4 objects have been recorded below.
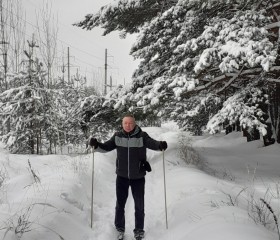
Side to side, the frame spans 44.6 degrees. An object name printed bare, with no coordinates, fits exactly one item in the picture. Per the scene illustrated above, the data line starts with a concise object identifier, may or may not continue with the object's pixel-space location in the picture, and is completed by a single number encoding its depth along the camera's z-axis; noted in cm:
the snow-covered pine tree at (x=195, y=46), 692
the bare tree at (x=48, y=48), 2027
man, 519
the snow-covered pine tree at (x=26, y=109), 1313
